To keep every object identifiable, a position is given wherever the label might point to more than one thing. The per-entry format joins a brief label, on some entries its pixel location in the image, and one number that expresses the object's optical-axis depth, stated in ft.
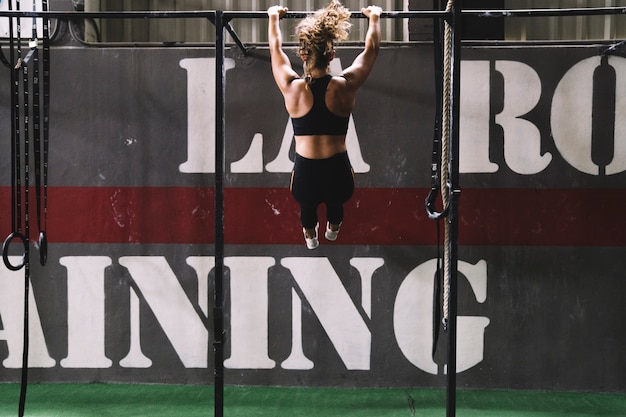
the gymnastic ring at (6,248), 9.28
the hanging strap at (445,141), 8.70
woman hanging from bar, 8.63
